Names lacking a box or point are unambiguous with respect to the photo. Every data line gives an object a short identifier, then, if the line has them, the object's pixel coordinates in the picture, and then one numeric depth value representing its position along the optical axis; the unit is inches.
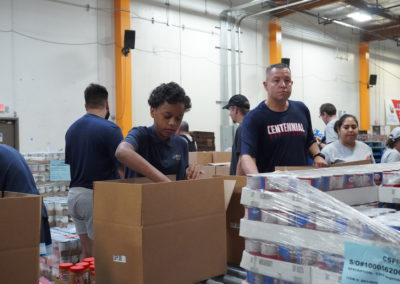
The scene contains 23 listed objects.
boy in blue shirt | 65.4
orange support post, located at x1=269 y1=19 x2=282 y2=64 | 387.5
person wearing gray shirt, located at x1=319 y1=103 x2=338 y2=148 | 207.3
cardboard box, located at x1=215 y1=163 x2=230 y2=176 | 178.3
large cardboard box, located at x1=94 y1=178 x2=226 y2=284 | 50.3
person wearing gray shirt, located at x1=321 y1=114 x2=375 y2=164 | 137.5
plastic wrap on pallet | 37.3
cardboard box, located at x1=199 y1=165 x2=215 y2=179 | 179.5
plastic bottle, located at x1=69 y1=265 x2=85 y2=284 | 60.9
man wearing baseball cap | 122.2
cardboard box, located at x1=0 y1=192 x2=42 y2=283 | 48.5
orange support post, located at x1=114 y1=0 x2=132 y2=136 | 273.6
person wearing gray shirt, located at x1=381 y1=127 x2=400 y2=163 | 155.0
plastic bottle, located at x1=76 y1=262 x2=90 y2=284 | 61.7
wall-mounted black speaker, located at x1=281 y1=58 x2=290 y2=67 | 377.7
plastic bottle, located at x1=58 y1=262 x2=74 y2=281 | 62.9
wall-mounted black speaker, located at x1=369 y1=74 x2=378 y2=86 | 504.4
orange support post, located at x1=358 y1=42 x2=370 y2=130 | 507.2
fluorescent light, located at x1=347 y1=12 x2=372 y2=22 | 406.8
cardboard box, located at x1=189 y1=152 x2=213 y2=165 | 204.2
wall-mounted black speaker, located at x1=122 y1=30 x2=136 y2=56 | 269.3
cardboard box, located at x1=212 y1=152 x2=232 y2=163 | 216.4
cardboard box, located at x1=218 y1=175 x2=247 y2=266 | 62.8
